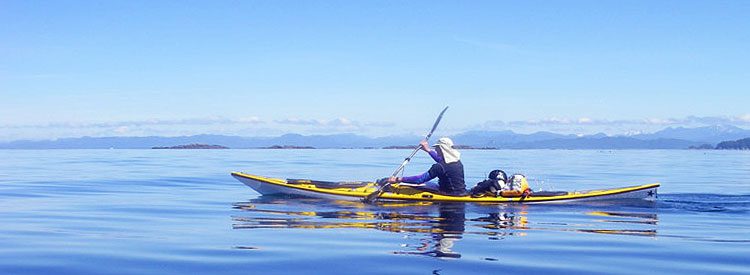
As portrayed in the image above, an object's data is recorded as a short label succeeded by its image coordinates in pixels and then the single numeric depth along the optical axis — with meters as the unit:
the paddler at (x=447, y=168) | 20.34
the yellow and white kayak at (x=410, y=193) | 20.41
